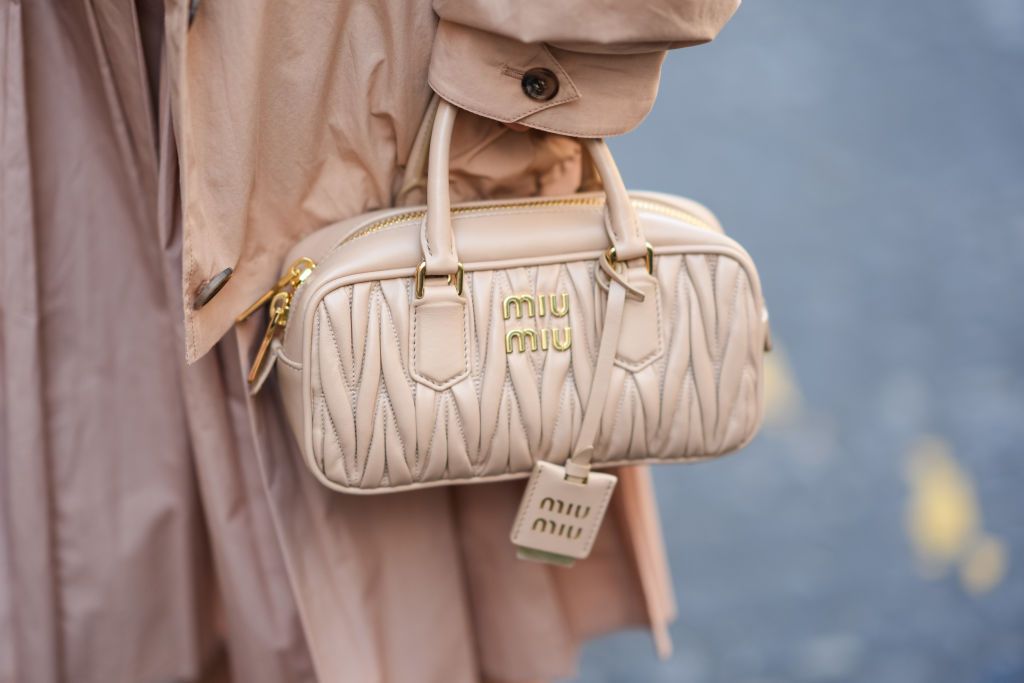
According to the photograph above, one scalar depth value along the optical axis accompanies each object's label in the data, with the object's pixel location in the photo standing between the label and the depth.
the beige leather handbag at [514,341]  1.36
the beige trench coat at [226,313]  1.36
